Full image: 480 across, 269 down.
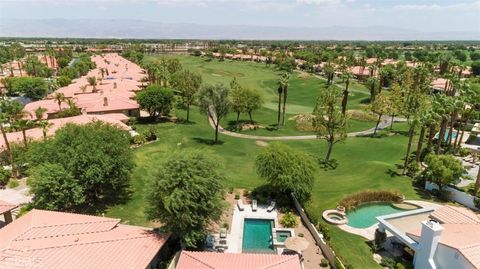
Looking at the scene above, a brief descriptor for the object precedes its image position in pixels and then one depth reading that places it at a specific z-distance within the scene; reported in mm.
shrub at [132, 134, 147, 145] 58969
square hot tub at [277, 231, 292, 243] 33156
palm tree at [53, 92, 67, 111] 69188
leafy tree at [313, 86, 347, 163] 52969
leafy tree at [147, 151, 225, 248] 28234
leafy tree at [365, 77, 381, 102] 95894
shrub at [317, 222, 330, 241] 32594
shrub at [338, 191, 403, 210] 40531
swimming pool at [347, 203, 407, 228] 36744
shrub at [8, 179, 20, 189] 42188
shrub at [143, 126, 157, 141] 60844
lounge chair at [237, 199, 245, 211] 38394
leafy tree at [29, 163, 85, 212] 32812
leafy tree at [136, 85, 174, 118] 72000
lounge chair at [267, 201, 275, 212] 38000
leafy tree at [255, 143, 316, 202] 38812
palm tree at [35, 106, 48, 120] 56250
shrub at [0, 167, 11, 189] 42594
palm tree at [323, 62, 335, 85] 122256
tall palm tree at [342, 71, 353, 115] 69750
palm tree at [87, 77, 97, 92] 94569
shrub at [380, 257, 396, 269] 28973
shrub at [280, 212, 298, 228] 35072
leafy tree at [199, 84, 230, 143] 59250
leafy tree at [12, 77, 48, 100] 94750
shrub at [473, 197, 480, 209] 38625
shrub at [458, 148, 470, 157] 55688
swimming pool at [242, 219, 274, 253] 32062
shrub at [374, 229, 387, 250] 31750
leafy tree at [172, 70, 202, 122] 75125
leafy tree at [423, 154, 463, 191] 41500
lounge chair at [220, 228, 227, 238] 32438
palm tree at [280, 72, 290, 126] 72812
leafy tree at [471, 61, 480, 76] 145212
